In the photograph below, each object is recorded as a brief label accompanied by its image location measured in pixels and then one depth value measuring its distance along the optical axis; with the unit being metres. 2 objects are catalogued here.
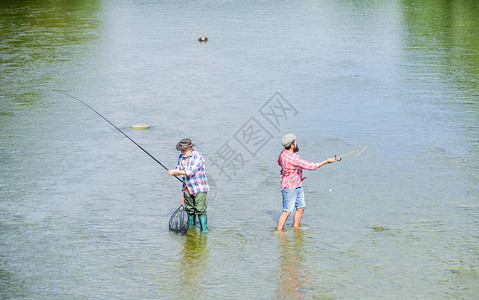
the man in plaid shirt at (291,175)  17.58
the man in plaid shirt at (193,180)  17.50
